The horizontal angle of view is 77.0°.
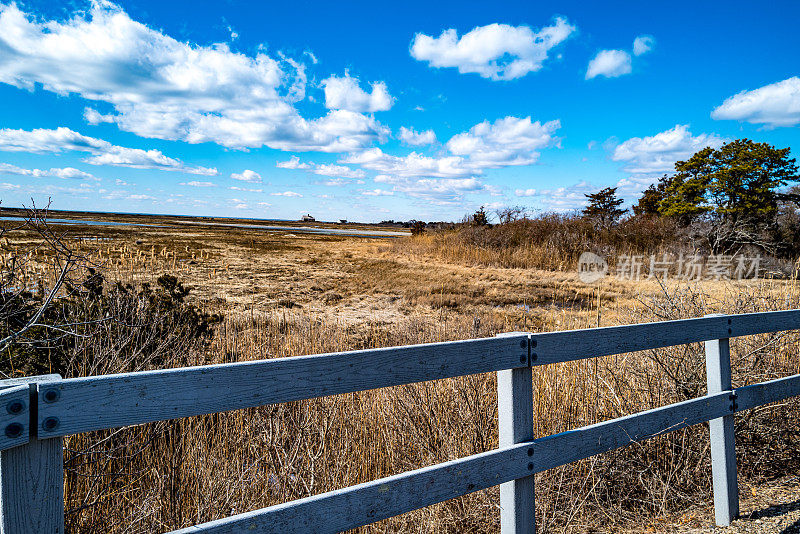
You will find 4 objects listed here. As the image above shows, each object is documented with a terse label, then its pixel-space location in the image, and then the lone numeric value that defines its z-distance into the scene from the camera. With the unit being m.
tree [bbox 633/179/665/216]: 37.90
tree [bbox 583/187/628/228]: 42.34
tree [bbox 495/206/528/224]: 27.98
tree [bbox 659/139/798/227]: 22.89
